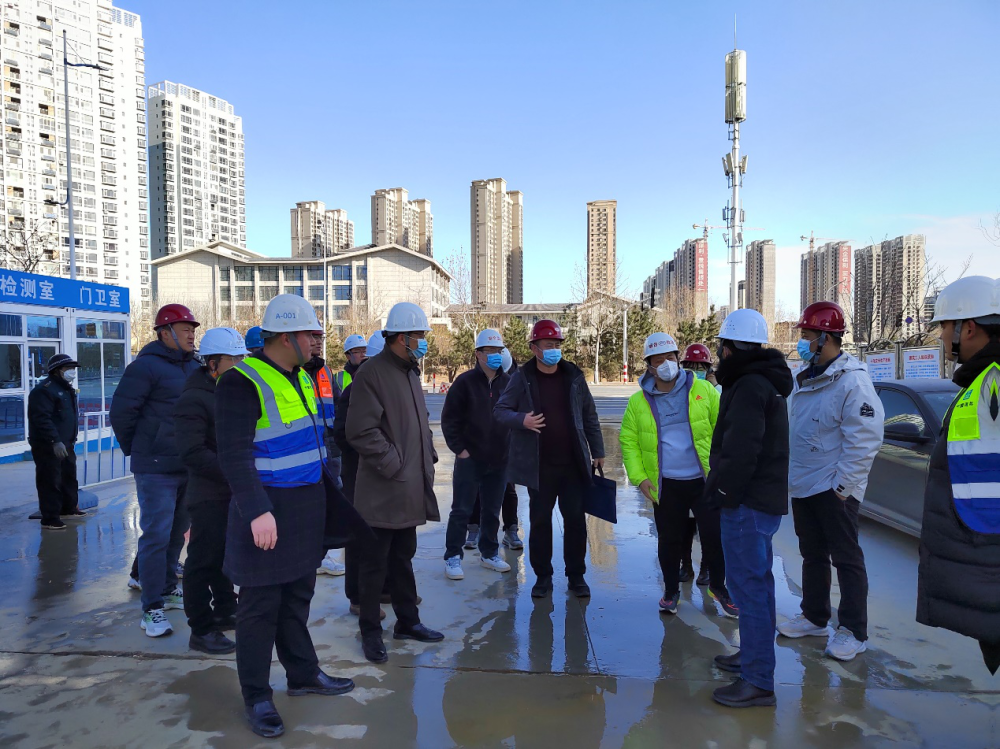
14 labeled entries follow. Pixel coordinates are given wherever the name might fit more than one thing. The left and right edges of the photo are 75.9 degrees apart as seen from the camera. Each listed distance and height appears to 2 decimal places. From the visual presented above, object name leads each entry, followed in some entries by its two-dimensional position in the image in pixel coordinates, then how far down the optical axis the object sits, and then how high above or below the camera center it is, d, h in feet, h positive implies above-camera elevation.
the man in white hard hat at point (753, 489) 10.45 -2.41
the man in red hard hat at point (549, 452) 15.47 -2.62
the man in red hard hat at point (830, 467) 12.19 -2.43
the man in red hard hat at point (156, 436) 13.50 -1.98
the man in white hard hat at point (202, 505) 12.45 -3.15
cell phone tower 73.05 +22.76
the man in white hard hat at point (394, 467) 12.23 -2.43
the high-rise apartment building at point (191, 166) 383.65 +111.16
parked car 18.94 -3.29
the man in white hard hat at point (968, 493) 7.75 -1.87
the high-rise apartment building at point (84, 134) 247.29 +90.05
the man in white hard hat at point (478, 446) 18.04 -2.88
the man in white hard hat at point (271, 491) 9.46 -2.24
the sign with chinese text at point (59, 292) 34.55 +3.13
